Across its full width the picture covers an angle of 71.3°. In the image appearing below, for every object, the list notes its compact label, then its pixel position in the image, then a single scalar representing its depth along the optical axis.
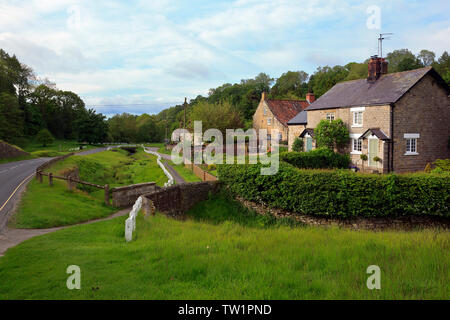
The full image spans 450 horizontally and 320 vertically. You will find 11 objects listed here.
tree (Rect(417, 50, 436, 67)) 82.69
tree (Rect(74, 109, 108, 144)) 73.25
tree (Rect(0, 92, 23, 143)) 53.94
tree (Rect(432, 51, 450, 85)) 51.14
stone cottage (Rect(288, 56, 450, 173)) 24.41
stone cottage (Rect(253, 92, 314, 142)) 45.75
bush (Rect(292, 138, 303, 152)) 34.41
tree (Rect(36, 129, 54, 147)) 63.94
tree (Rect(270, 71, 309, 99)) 81.32
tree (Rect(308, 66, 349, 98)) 65.88
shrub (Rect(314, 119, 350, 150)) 28.33
